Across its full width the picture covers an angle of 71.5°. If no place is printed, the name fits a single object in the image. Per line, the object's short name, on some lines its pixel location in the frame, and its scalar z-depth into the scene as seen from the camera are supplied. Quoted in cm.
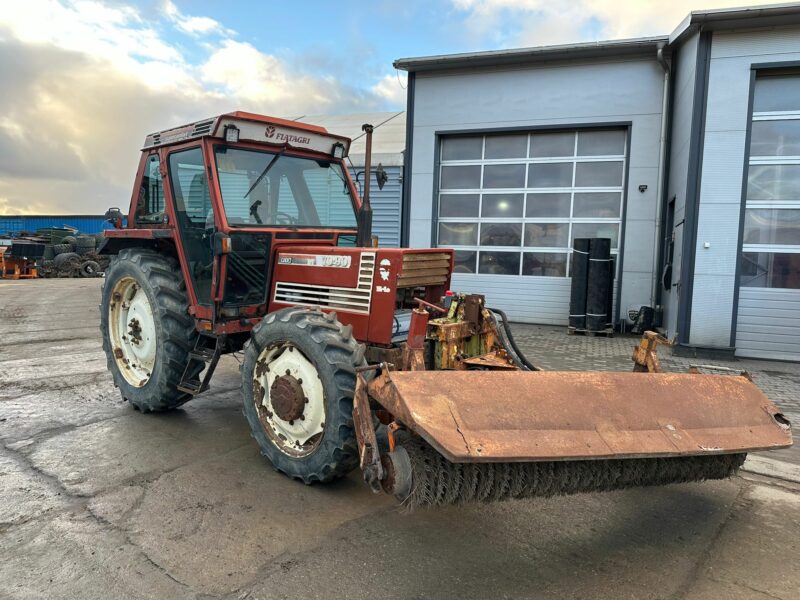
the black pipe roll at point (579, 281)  1064
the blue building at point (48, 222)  3537
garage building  849
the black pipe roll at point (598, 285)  1042
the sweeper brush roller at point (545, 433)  262
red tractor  274
